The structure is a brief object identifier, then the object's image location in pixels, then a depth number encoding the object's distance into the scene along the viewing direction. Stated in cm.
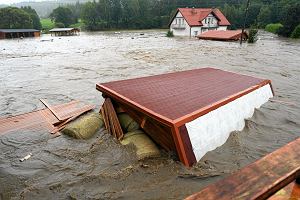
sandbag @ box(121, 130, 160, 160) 429
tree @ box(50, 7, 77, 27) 8286
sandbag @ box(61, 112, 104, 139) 521
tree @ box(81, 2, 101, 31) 7168
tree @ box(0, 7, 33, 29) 6230
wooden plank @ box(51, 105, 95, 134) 566
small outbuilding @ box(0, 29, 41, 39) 5120
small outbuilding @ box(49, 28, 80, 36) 5694
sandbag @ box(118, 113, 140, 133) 514
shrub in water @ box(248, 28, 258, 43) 2768
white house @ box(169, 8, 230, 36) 4447
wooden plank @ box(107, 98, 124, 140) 507
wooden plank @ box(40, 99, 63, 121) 635
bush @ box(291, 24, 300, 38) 3274
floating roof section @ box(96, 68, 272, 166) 393
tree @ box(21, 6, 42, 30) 7333
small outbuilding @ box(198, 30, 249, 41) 3037
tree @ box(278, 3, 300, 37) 3549
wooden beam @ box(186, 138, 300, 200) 101
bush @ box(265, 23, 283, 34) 4444
